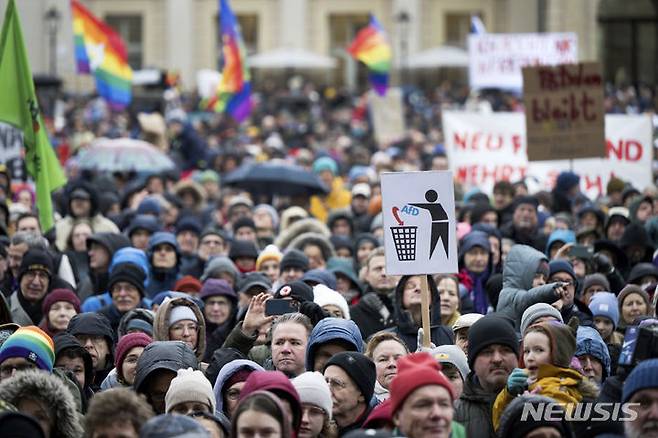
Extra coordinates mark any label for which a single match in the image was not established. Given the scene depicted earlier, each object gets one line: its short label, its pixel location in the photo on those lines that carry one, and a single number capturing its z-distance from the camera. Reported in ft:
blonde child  44.78
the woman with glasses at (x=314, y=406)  45.11
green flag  77.05
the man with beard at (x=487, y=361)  46.42
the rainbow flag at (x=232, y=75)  153.48
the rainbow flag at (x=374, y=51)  184.24
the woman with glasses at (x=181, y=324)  56.80
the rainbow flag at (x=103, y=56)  145.48
